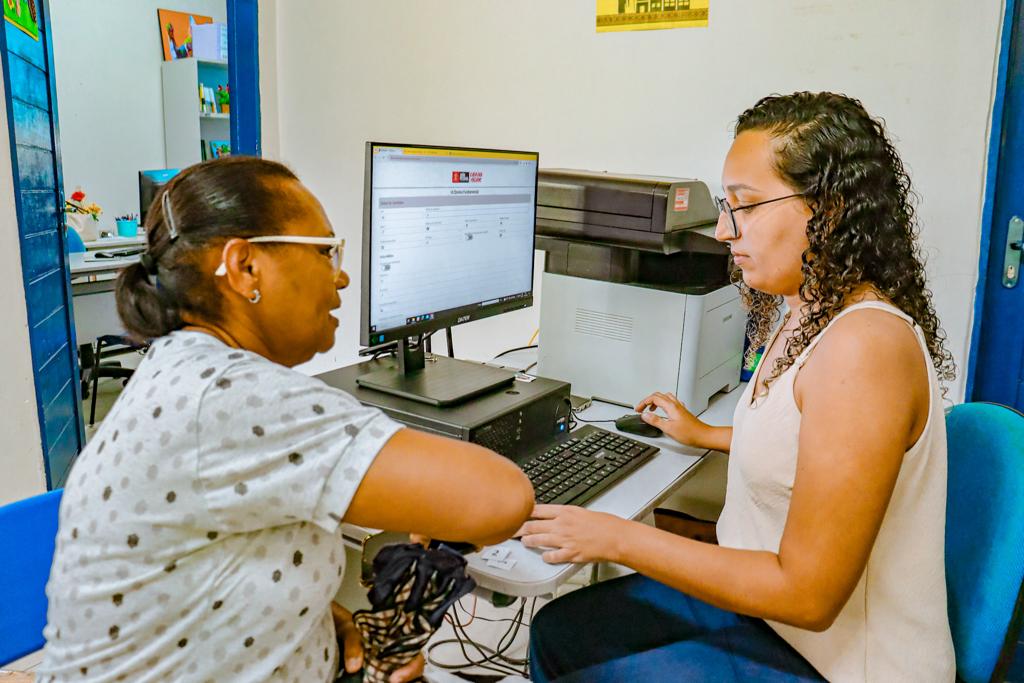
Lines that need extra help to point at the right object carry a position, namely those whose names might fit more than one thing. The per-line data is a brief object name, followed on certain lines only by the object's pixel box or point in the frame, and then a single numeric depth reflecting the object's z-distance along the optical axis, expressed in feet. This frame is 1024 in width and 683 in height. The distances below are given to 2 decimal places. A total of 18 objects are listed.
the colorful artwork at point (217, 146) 18.39
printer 5.57
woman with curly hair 3.04
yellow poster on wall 6.73
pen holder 14.57
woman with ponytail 2.38
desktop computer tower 4.28
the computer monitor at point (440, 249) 4.35
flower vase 13.36
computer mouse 5.30
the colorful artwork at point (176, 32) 18.97
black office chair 12.38
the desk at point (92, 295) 11.62
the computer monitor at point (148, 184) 14.10
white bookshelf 18.66
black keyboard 4.18
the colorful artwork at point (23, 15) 6.63
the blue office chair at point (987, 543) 3.38
